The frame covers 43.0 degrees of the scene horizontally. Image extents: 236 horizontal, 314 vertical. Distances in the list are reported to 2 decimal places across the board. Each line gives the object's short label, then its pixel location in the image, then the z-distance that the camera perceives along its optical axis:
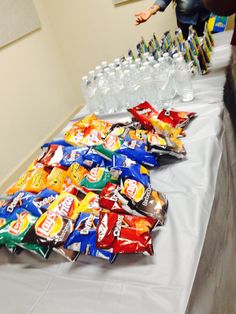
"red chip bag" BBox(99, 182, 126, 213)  0.83
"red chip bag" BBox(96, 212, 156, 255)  0.72
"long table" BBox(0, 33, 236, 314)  0.66
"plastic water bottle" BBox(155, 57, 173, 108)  1.46
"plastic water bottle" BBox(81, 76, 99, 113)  1.63
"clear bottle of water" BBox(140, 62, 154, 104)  1.47
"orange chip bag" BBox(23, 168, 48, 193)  1.03
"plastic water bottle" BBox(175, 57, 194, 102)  1.45
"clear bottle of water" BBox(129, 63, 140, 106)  1.51
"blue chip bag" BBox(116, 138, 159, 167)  1.04
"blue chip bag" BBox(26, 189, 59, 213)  0.90
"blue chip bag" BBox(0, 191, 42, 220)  0.90
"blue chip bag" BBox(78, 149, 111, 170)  1.05
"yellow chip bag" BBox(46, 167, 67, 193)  1.00
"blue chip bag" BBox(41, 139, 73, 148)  1.27
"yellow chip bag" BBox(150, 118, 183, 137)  1.13
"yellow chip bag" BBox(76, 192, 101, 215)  0.84
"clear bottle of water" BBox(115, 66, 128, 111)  1.55
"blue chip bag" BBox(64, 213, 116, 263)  0.74
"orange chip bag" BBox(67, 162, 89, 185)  1.01
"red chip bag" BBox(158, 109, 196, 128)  1.24
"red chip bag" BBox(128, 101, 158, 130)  1.21
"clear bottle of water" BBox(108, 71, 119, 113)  1.55
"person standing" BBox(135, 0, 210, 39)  2.29
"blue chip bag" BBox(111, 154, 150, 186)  0.92
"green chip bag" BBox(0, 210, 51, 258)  0.82
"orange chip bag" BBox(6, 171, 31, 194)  1.09
